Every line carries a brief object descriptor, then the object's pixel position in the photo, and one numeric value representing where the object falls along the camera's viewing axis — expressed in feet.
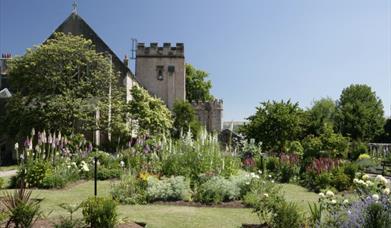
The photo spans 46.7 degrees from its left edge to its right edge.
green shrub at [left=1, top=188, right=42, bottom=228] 23.62
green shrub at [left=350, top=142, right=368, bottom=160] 90.68
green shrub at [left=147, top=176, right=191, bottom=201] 38.81
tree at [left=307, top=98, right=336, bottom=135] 107.88
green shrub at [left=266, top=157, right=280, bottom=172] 61.87
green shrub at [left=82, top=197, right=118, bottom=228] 24.58
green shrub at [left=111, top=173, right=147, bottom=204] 37.88
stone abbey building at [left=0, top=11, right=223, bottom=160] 139.95
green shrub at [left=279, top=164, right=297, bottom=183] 57.36
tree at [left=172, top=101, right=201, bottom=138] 127.72
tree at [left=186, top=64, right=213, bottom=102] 176.55
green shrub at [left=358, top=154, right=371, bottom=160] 76.18
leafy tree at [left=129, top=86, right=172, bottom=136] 108.27
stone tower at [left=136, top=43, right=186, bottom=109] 139.95
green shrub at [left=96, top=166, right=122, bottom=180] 57.16
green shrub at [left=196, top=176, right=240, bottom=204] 37.78
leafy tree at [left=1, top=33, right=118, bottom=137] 98.58
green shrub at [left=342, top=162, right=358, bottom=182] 48.57
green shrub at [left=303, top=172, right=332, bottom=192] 47.44
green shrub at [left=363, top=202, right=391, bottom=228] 19.07
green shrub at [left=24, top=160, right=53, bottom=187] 47.55
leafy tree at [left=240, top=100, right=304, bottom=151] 74.38
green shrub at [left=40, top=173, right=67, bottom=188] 47.25
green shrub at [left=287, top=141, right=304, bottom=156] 71.61
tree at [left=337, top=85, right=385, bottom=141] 174.40
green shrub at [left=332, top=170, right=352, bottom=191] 46.60
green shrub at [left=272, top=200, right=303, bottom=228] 23.85
